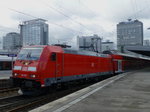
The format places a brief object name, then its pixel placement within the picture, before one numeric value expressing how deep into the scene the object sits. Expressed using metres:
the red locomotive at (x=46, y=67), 11.85
